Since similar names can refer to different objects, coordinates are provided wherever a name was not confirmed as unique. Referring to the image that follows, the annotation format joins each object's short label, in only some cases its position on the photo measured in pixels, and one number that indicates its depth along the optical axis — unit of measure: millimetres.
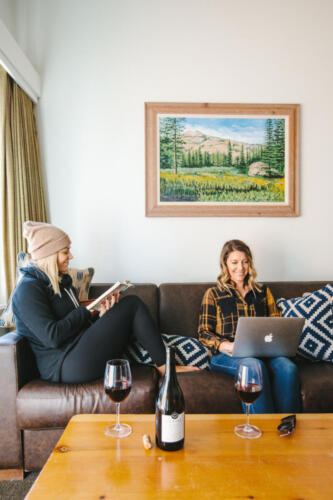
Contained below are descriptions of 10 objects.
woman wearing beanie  1771
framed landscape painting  2645
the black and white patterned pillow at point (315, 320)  2051
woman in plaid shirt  1921
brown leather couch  1665
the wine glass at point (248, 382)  1062
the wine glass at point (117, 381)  1066
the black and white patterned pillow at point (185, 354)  2049
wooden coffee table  871
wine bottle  1008
